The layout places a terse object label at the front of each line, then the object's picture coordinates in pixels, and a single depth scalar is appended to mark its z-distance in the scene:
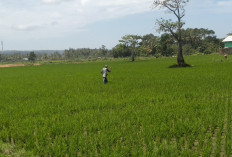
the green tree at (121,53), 86.25
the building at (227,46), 50.09
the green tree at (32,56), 98.49
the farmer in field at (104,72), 14.88
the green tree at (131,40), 63.56
